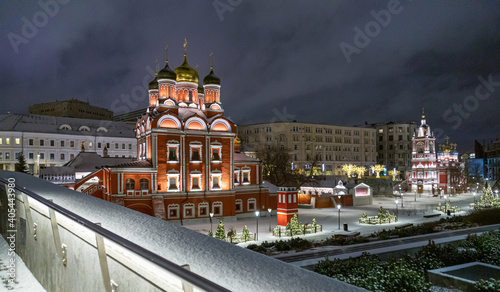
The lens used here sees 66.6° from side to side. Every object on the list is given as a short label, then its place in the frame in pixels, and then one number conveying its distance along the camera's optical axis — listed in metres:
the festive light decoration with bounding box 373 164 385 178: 81.19
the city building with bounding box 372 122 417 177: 103.38
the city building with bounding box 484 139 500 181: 93.92
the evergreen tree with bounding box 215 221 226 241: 22.59
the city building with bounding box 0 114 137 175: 50.94
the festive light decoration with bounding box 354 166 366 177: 84.38
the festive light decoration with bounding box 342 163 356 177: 81.06
